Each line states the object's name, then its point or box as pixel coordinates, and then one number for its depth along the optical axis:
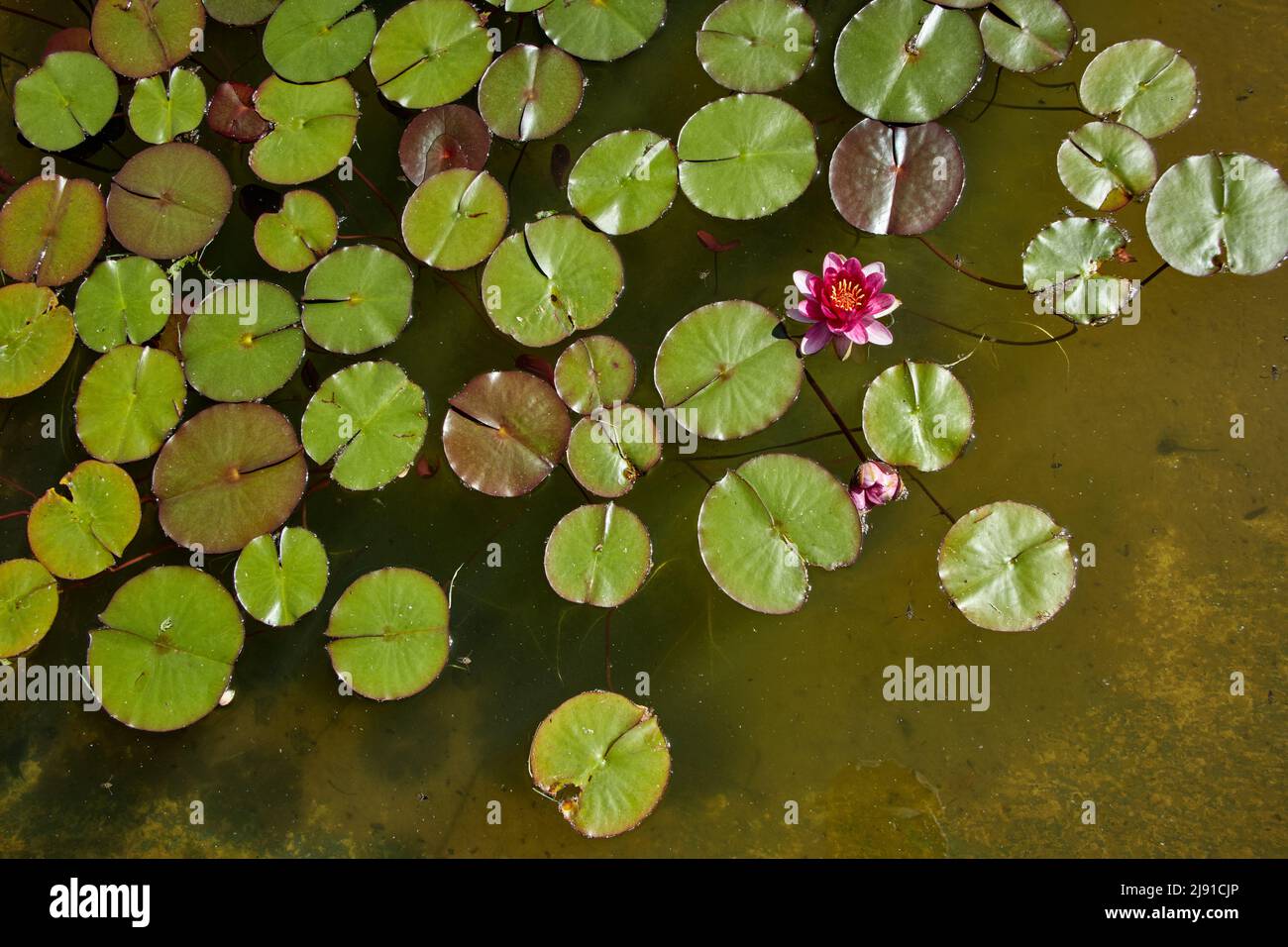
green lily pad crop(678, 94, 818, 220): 3.25
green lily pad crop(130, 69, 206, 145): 3.46
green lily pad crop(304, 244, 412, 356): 3.30
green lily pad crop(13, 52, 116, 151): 3.51
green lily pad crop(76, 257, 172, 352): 3.35
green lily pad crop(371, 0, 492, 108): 3.39
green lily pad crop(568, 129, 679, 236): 3.29
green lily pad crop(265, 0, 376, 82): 3.44
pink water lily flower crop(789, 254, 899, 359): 3.03
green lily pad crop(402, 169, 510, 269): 3.31
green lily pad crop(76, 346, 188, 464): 3.29
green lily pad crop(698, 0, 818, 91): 3.30
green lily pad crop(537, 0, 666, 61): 3.36
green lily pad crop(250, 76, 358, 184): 3.42
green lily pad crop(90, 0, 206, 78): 3.50
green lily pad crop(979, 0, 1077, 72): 3.24
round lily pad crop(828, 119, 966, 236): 3.20
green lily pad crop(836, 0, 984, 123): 3.21
